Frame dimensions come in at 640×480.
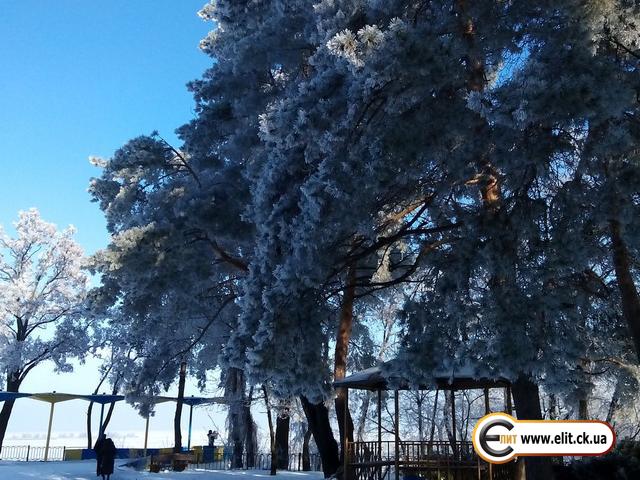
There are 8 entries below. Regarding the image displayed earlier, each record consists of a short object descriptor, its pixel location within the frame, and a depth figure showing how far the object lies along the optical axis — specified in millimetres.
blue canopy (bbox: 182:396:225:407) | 30516
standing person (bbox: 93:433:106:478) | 18609
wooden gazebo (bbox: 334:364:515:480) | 14430
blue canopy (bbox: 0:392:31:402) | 26469
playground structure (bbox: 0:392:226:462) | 26688
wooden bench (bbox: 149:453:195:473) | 23734
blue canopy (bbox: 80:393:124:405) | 28656
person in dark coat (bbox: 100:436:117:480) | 17922
